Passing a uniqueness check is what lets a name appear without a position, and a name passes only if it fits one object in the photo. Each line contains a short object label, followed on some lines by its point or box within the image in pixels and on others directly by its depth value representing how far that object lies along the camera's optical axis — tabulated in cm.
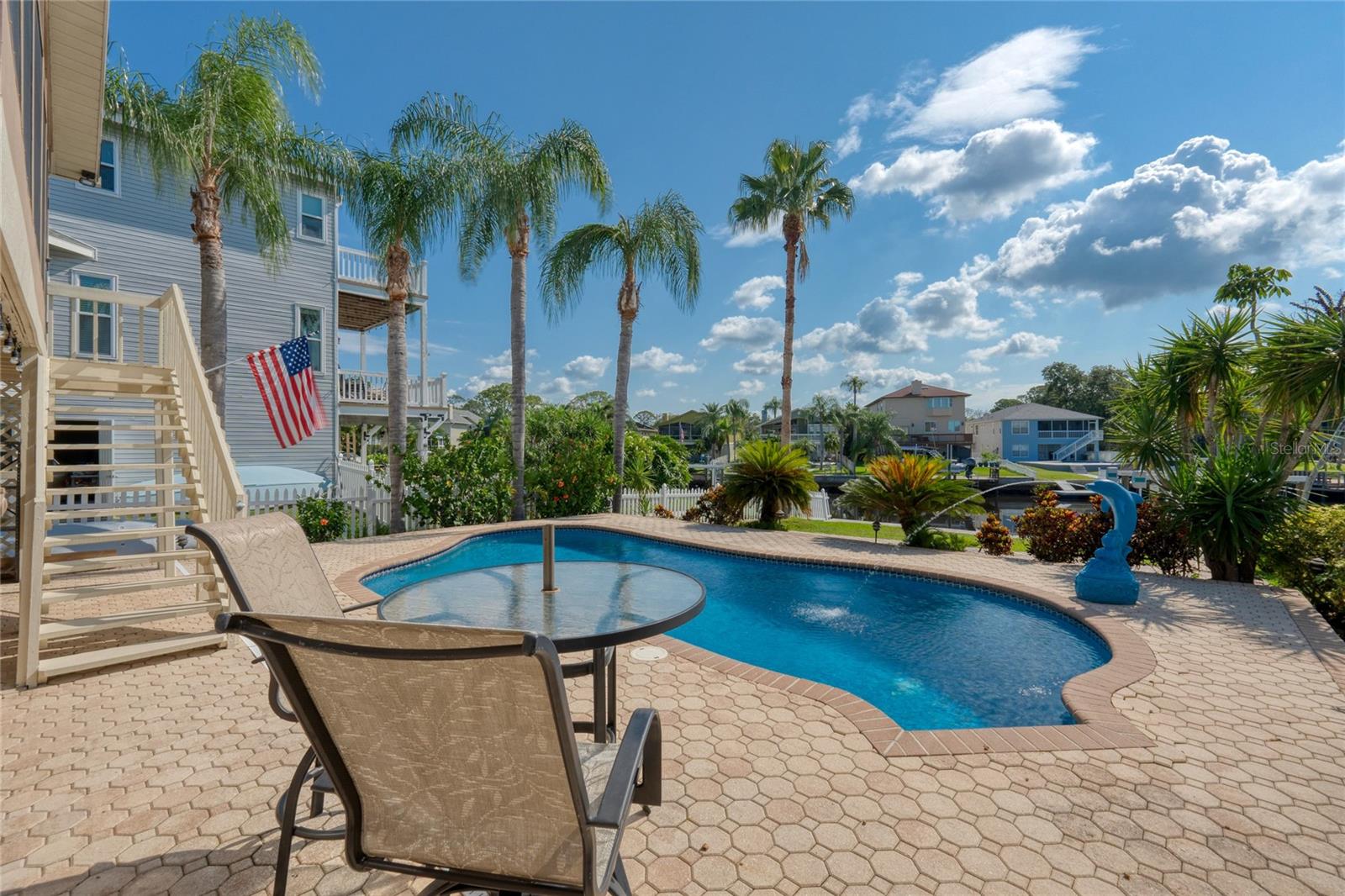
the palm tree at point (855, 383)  7706
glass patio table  236
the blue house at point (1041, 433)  5344
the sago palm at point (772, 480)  1156
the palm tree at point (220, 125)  804
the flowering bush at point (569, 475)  1333
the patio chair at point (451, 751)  120
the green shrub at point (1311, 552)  571
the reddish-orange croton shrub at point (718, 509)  1208
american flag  872
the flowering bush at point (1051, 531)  815
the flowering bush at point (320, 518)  993
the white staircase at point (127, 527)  395
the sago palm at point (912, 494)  950
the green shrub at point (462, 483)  1152
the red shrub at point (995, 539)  874
